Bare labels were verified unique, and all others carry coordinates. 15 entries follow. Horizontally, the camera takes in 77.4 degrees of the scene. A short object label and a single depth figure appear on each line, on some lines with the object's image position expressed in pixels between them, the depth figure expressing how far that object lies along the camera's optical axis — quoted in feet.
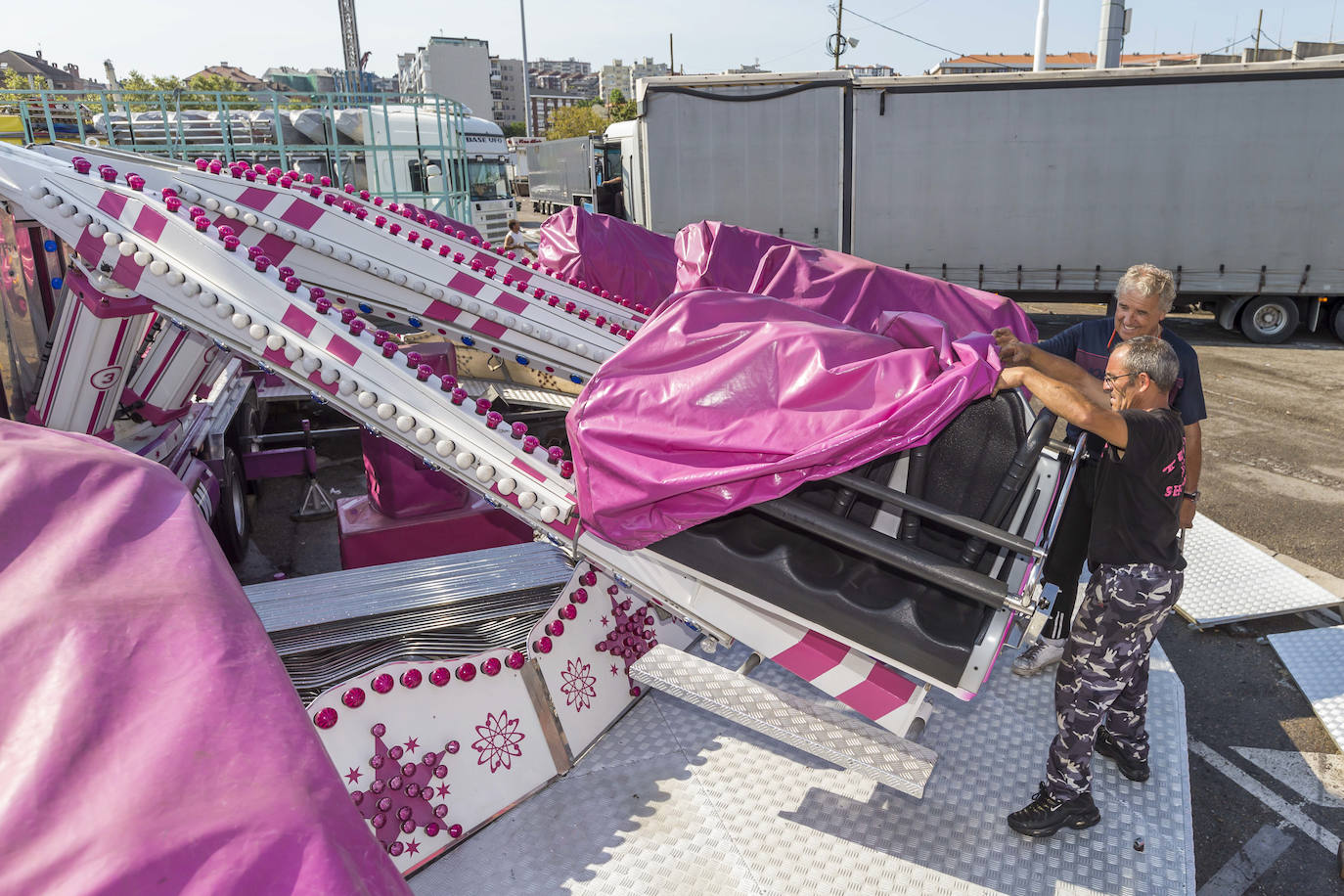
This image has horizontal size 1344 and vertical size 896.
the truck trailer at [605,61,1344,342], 37.35
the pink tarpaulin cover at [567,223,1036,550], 7.88
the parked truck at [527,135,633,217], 69.31
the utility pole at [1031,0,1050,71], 59.77
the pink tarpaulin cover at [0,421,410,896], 2.48
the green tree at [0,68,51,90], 140.07
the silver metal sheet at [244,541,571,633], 10.74
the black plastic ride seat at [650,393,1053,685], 8.16
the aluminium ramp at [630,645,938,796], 8.84
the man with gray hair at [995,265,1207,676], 11.11
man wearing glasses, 9.09
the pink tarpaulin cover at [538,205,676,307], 21.56
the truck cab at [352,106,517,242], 48.29
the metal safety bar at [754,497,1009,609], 7.37
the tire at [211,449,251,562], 16.67
